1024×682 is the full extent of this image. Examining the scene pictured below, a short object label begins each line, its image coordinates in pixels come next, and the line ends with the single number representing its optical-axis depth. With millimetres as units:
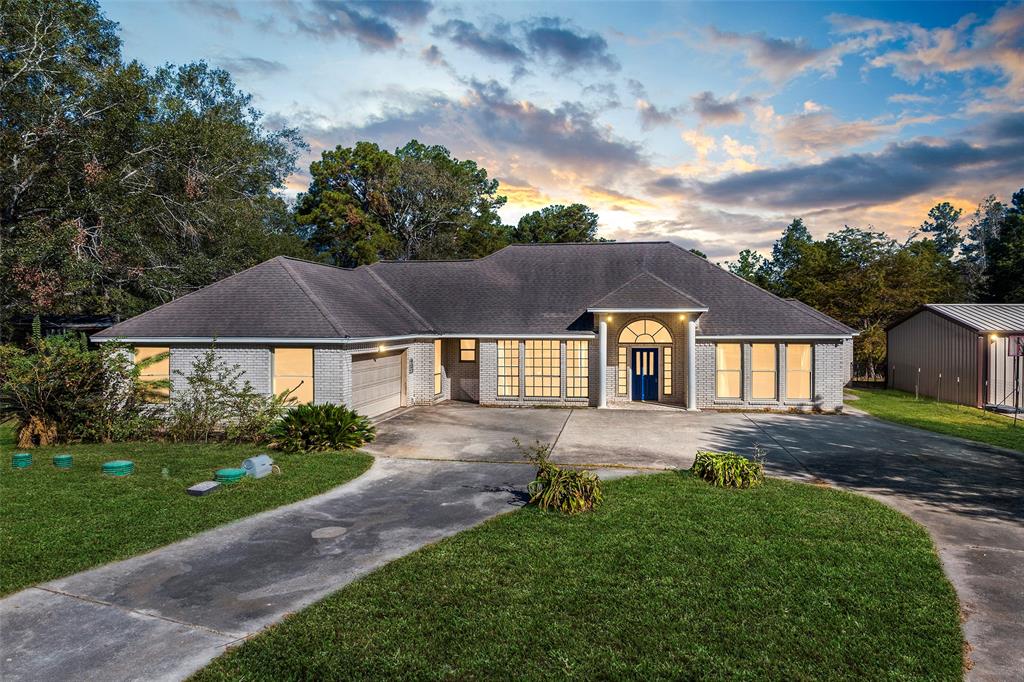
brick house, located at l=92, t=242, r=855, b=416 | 16688
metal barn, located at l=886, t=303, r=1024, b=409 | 21094
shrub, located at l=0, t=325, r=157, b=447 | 13828
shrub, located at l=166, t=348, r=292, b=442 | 14250
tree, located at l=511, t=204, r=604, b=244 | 57688
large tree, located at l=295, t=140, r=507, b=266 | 46500
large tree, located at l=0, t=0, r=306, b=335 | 22641
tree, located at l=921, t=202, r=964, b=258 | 73438
